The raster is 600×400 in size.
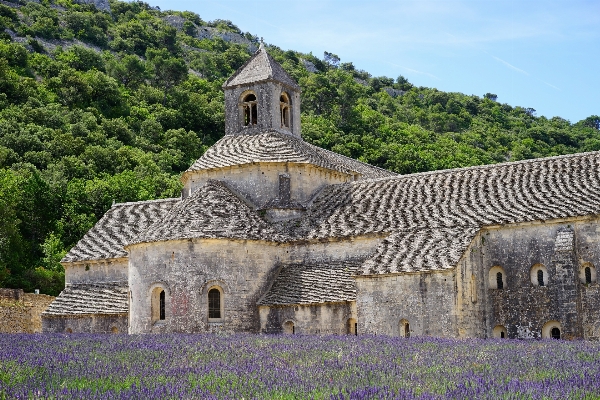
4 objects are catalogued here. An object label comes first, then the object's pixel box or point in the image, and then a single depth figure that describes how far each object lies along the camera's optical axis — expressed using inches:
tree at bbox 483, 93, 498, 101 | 6538.9
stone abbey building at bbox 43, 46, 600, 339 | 1160.2
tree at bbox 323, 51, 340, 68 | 6697.8
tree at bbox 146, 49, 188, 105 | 4293.8
